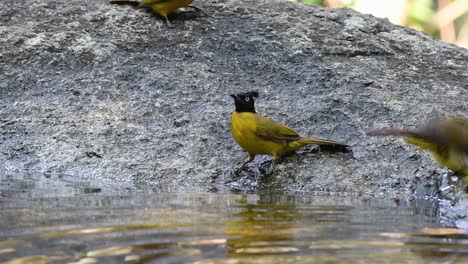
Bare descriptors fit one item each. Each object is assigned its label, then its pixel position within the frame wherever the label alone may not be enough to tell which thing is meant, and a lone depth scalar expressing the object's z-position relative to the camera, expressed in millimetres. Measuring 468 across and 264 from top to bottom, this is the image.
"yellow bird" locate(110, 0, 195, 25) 12742
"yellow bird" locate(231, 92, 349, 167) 9867
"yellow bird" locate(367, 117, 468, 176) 8859
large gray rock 10047
